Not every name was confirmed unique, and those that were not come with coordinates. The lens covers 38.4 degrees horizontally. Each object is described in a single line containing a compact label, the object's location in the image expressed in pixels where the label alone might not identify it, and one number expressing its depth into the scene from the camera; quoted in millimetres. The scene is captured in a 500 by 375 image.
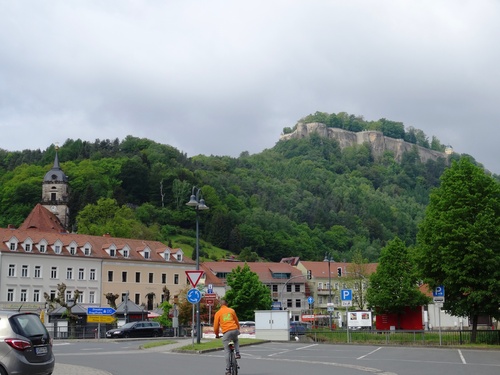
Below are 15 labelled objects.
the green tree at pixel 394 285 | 63188
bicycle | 16656
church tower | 134000
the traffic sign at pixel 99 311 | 51531
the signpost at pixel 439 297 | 35969
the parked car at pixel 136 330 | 51719
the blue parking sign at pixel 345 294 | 40812
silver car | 13508
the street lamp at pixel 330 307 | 62703
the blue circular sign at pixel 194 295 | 29672
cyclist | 17234
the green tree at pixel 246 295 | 77125
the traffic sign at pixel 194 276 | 29475
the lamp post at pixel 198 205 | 31138
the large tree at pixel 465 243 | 36656
